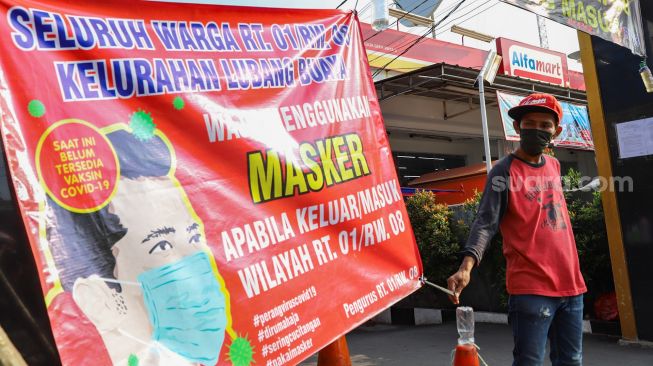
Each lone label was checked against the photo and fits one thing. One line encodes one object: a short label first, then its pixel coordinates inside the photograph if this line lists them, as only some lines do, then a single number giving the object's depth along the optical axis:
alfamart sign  12.88
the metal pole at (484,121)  7.60
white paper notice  4.95
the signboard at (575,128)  12.53
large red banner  2.03
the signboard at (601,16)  3.87
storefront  11.54
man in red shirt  2.61
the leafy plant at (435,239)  6.61
